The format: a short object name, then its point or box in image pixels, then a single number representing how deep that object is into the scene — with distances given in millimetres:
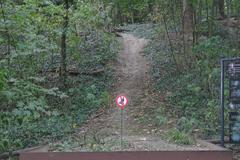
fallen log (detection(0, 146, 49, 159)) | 8231
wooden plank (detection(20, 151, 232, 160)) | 7539
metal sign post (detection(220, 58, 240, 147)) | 8453
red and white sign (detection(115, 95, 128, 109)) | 8234
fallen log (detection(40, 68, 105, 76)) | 16875
